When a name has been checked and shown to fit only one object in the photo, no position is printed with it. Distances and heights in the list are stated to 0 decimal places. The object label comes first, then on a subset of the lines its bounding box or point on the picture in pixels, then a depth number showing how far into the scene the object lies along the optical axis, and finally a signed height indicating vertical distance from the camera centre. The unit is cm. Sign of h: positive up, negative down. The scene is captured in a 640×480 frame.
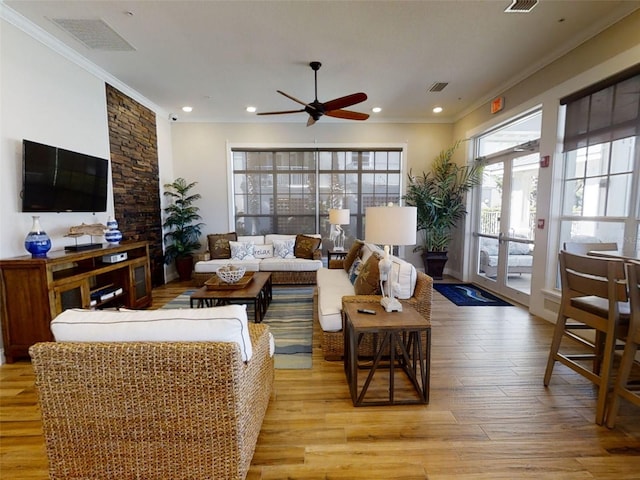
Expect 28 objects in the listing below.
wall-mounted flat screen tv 288 +30
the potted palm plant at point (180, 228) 565 -36
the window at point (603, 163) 276 +47
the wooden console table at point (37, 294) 261 -77
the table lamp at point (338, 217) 520 -13
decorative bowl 355 -76
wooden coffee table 326 -93
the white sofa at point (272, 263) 507 -90
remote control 225 -75
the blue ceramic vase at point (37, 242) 270 -30
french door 419 -19
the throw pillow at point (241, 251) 533 -73
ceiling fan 326 +117
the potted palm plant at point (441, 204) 559 +10
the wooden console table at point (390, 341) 203 -90
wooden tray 351 -89
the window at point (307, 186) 618 +47
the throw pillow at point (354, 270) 340 -69
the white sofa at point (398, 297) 259 -77
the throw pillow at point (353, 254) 386 -58
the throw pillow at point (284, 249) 551 -72
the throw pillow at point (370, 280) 268 -62
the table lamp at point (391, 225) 216 -11
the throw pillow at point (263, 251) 554 -76
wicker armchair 126 -85
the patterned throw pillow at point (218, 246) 539 -67
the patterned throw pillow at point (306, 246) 543 -67
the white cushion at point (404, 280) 262 -60
